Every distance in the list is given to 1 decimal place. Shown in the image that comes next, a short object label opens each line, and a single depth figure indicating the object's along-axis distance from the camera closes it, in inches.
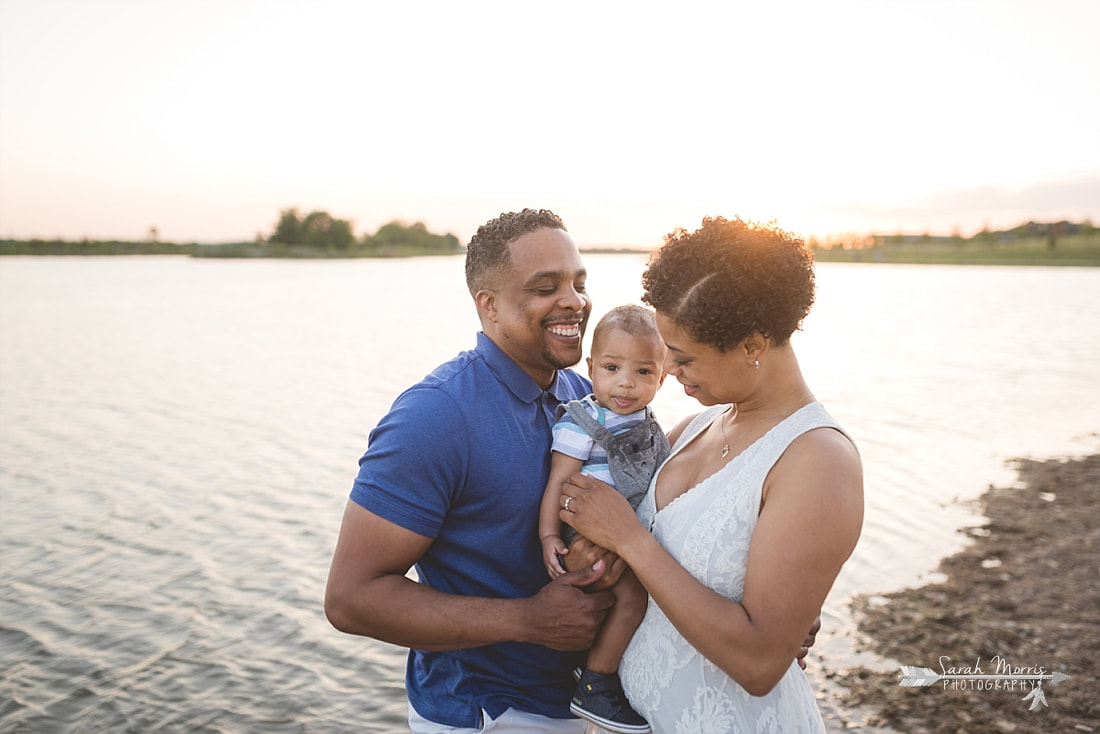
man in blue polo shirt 105.0
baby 109.0
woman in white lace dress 86.4
